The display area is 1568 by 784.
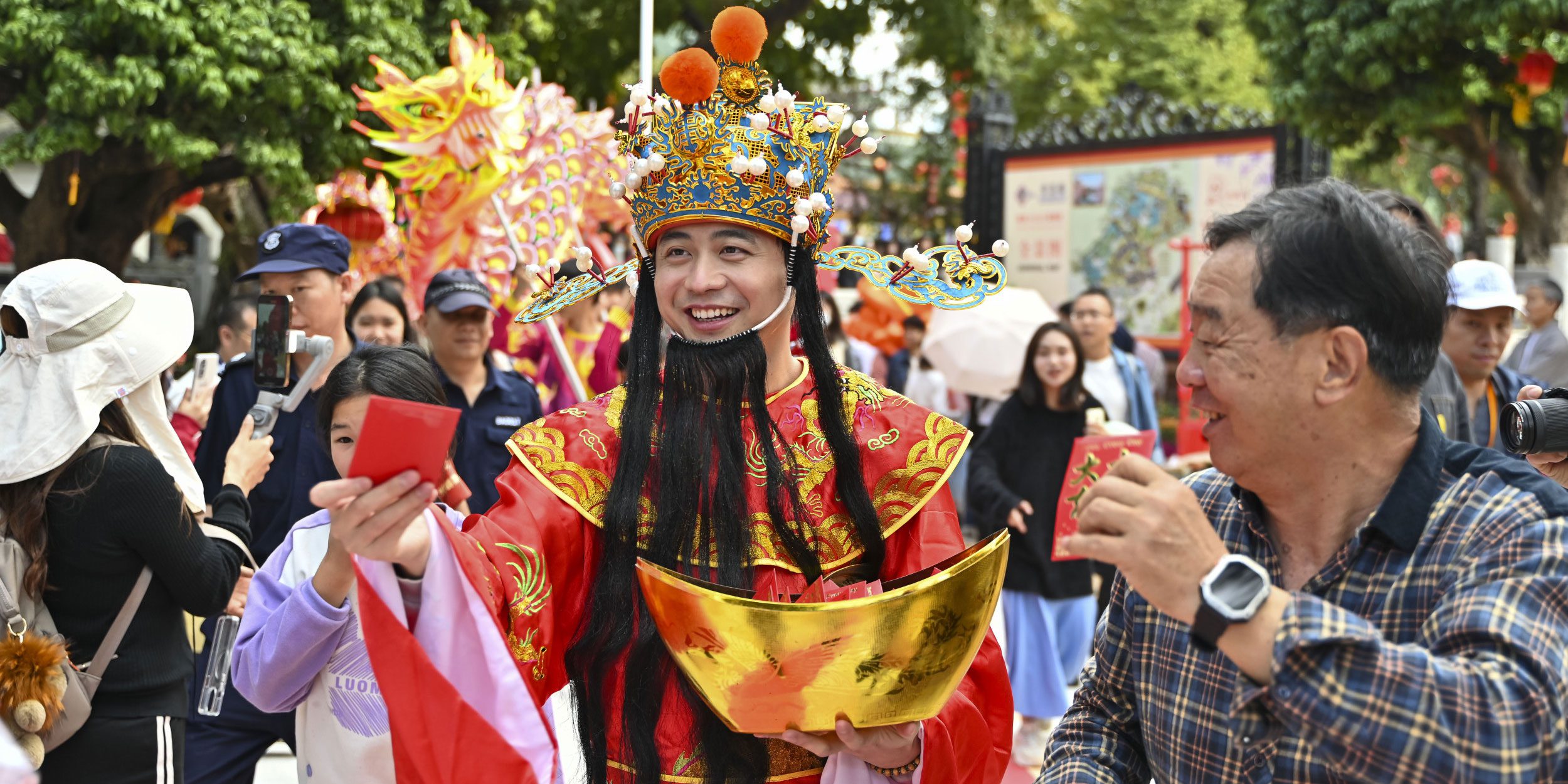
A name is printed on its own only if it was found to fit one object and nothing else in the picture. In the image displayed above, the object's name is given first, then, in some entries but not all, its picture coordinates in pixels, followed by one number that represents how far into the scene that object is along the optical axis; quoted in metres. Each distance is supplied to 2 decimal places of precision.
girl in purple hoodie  2.39
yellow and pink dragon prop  5.69
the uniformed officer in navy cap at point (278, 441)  3.36
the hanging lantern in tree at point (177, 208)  13.18
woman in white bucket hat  2.69
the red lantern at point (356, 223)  8.88
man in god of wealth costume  1.82
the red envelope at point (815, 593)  2.00
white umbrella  6.90
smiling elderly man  1.41
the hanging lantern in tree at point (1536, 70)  12.62
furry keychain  2.56
